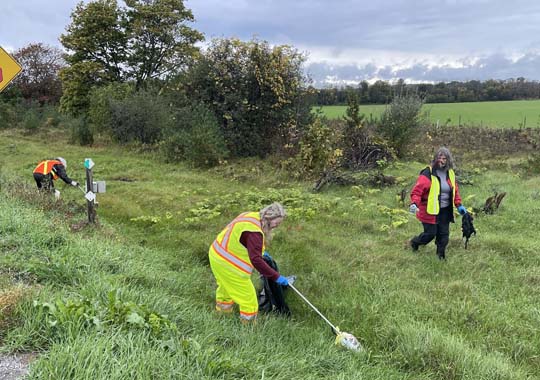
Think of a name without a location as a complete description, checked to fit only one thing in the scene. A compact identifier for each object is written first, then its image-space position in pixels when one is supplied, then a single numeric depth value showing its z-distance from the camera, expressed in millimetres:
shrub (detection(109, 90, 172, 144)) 18406
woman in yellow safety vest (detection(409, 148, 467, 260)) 6070
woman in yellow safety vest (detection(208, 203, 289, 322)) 4277
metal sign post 7475
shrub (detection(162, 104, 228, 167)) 14266
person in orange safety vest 9359
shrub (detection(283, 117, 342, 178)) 12328
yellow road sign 8328
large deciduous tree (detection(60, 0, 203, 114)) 24766
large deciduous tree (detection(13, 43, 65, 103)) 36625
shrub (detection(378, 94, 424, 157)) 14352
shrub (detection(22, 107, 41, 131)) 25172
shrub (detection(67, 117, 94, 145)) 20547
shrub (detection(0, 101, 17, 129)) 27906
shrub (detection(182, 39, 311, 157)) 15164
